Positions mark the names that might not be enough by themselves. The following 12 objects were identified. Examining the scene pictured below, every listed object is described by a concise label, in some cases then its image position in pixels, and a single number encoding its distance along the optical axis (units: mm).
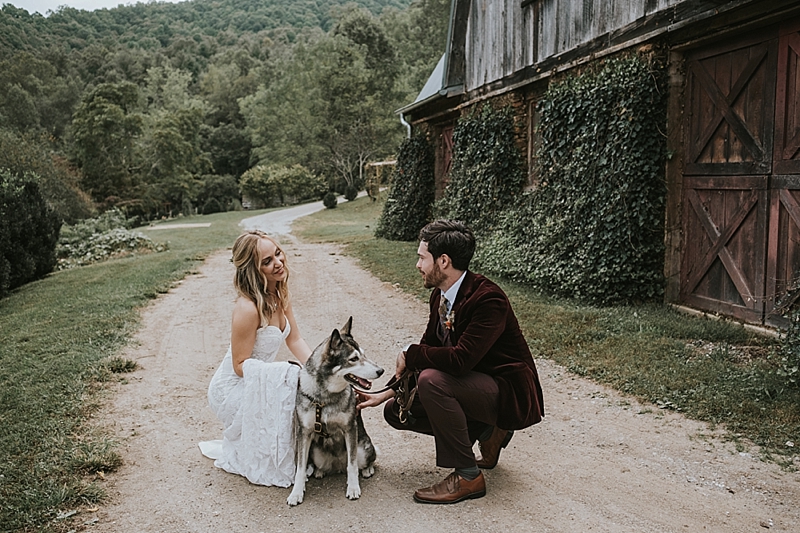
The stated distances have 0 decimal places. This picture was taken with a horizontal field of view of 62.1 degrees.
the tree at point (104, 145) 39219
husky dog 3982
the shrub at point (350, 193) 39438
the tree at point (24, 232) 13758
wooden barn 7371
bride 4363
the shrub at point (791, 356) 5680
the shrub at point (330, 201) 36344
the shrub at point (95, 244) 19241
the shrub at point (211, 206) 44125
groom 3941
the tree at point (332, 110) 42656
